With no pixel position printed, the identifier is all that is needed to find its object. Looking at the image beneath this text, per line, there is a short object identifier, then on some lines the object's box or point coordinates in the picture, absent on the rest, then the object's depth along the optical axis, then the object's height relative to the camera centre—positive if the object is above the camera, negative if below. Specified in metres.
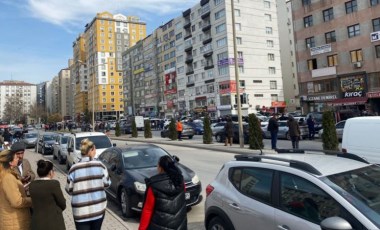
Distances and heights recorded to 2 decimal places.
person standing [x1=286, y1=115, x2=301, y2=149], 17.10 -0.39
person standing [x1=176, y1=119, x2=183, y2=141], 28.88 -0.03
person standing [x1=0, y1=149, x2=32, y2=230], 3.93 -0.74
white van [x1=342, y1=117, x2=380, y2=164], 7.24 -0.38
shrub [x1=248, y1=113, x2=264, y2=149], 18.87 -0.38
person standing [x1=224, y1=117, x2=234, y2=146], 21.53 -0.28
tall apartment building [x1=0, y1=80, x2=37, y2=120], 176.00 +25.32
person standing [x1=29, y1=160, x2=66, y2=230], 3.81 -0.77
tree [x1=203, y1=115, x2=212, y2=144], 24.03 -0.33
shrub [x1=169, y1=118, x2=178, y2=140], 29.61 -0.09
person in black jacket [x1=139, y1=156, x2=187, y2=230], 3.66 -0.79
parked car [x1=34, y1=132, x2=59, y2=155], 24.20 -0.58
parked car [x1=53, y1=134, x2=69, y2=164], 18.20 -0.79
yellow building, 129.38 +30.38
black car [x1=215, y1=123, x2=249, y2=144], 23.55 -0.58
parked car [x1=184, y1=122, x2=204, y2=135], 36.31 -0.01
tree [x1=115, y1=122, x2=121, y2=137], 41.47 +0.09
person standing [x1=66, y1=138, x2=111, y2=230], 4.38 -0.77
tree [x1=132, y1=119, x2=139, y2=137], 37.59 +0.09
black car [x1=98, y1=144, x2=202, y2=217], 7.52 -1.02
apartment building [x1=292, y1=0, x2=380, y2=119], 38.03 +8.18
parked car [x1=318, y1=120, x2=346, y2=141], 20.45 -0.42
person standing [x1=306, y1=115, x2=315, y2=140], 23.57 -0.25
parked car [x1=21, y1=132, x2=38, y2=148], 31.30 -0.37
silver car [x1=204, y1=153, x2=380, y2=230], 3.28 -0.79
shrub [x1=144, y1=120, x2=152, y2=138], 34.31 -0.03
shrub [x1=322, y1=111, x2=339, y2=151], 16.45 -0.56
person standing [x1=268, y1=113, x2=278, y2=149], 18.03 -0.19
